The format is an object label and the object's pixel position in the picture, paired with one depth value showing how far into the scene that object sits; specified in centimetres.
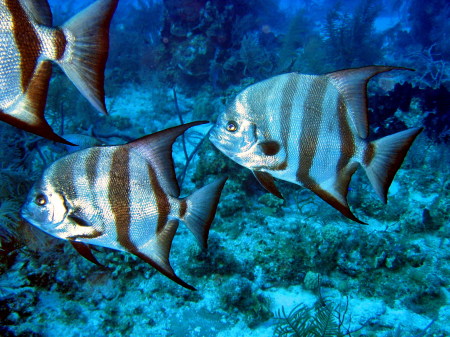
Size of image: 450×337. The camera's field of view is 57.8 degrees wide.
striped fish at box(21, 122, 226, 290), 68
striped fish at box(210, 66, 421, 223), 72
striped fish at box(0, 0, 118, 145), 53
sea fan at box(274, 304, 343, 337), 102
